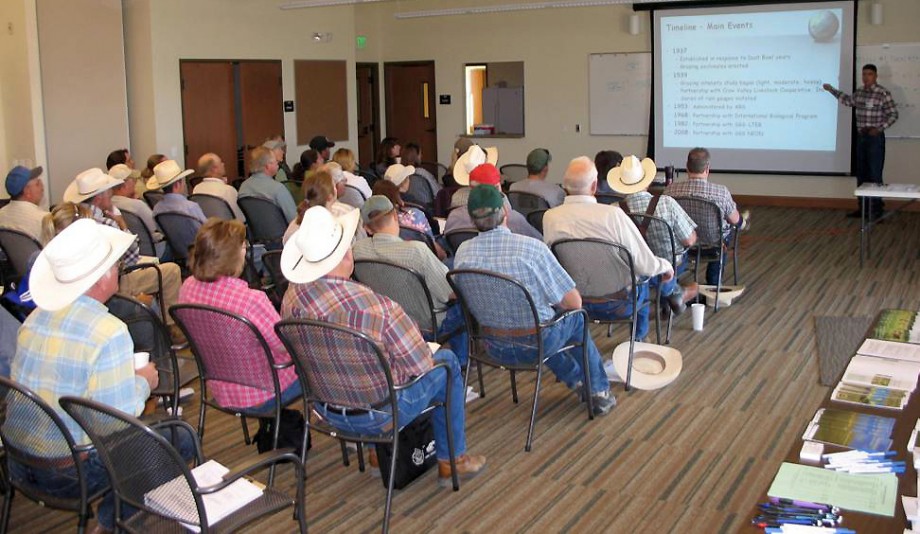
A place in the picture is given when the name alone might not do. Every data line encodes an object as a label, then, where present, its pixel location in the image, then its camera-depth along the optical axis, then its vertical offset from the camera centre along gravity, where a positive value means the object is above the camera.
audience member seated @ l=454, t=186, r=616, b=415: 4.40 -0.58
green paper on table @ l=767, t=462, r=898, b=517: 2.51 -0.95
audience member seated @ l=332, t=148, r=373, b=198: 7.96 -0.30
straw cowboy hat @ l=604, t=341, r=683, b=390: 5.44 -1.33
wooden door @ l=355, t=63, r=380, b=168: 15.07 +0.34
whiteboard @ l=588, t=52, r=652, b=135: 13.01 +0.49
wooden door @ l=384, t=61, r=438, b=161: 14.95 +0.43
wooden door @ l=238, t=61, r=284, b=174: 12.38 +0.41
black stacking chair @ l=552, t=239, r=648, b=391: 5.14 -0.74
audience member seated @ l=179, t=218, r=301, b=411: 3.82 -0.59
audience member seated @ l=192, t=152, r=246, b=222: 7.68 -0.35
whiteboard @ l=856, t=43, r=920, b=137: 11.16 +0.54
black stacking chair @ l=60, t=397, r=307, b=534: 2.73 -0.97
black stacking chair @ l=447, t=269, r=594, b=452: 4.29 -0.83
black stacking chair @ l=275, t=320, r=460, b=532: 3.42 -0.84
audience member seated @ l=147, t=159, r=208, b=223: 6.79 -0.38
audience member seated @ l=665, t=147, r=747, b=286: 6.93 -0.43
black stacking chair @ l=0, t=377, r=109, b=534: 3.00 -0.95
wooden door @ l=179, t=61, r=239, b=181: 11.67 +0.31
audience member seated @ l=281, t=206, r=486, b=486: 3.59 -0.63
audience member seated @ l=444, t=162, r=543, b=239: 5.89 -0.54
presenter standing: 10.80 +0.03
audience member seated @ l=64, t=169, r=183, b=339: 5.69 -0.45
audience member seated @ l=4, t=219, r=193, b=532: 3.02 -0.63
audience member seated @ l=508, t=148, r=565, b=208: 7.22 -0.37
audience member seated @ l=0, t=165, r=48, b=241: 6.32 -0.41
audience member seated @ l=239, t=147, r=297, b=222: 7.59 -0.40
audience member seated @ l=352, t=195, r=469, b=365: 4.69 -0.55
